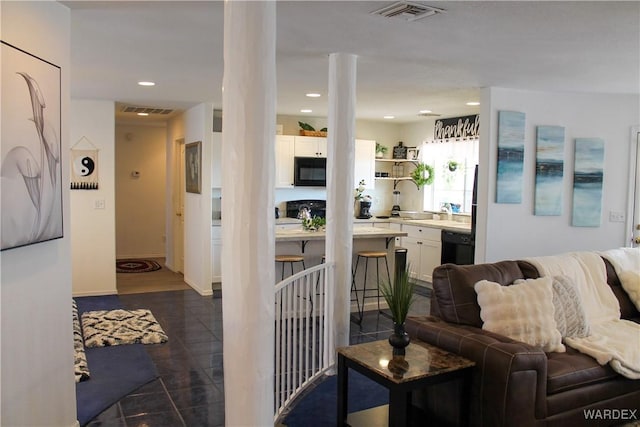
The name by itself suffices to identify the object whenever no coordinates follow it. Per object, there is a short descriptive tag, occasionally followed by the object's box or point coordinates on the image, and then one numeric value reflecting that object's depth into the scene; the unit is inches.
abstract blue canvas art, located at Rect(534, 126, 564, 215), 217.8
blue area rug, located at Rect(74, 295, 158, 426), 136.6
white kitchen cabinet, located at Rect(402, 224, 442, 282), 277.9
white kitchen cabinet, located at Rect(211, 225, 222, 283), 269.6
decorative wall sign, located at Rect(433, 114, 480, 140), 285.8
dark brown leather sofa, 108.2
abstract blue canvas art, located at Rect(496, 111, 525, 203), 209.8
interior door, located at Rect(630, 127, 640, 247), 227.5
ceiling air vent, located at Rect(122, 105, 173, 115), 282.4
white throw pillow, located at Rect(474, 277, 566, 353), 123.4
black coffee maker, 323.3
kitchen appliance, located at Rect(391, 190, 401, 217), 337.4
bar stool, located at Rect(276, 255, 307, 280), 204.5
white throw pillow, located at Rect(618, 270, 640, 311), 158.4
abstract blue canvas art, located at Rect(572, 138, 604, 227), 223.9
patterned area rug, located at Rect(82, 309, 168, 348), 188.1
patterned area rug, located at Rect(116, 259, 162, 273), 326.3
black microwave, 299.9
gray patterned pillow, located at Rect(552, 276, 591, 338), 132.0
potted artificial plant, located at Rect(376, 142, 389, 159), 334.0
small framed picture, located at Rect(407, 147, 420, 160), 328.5
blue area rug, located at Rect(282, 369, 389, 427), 130.2
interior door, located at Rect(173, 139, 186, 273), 312.8
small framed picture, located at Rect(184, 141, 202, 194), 266.2
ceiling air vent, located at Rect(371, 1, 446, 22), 110.6
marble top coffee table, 103.3
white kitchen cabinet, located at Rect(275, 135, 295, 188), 296.0
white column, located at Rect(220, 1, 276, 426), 87.1
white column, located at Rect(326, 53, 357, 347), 158.0
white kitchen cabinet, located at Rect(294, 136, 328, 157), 301.1
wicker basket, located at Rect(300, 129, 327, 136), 306.3
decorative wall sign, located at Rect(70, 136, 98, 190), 252.8
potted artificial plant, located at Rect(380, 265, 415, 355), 117.3
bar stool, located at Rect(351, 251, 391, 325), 215.9
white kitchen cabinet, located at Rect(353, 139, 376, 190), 317.4
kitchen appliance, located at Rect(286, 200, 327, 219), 312.5
